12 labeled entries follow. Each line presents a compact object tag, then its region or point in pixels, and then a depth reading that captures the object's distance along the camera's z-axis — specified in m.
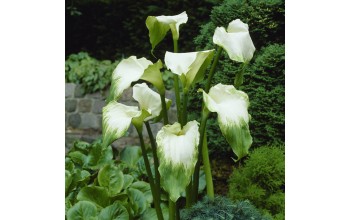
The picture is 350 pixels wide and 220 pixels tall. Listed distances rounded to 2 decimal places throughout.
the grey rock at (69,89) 4.89
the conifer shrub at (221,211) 1.99
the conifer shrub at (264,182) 2.61
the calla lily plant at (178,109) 1.97
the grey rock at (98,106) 4.79
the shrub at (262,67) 2.92
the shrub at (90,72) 4.82
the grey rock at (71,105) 4.86
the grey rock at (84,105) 4.84
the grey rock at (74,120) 4.85
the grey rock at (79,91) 4.87
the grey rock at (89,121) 4.81
